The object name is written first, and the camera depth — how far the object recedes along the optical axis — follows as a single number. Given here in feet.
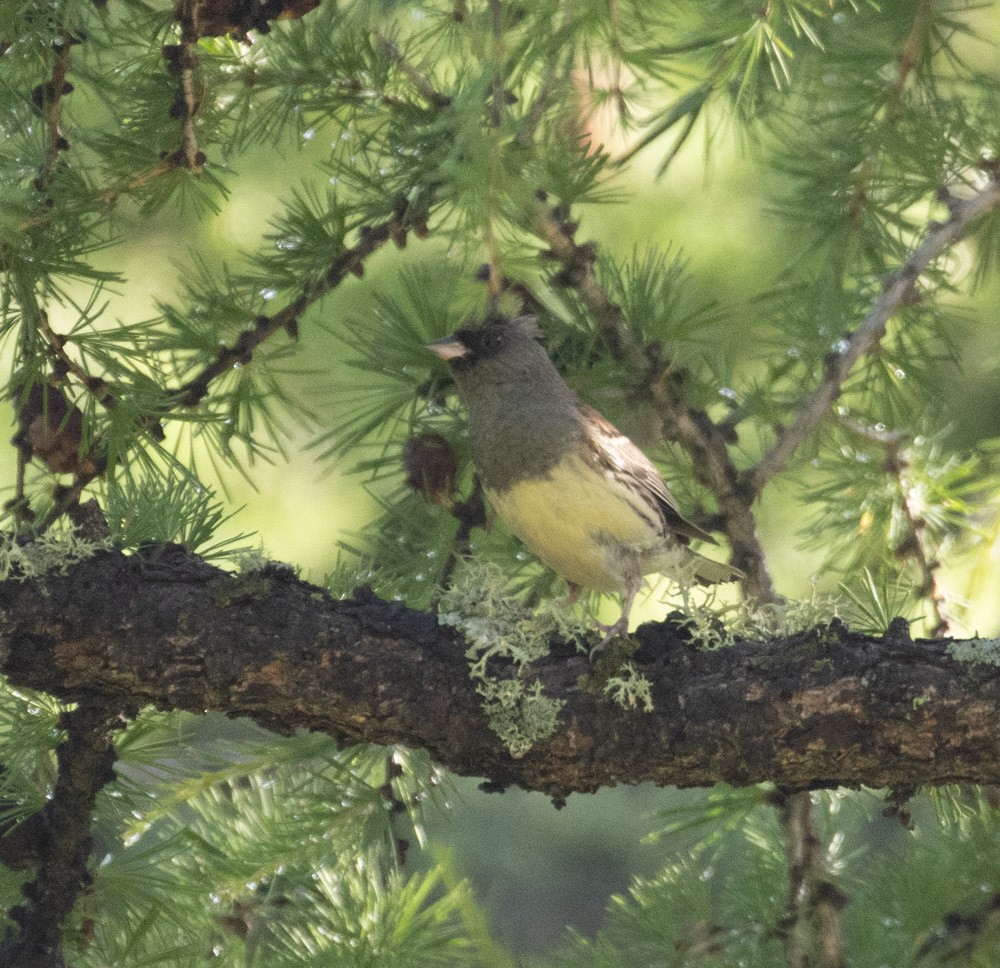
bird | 17.92
